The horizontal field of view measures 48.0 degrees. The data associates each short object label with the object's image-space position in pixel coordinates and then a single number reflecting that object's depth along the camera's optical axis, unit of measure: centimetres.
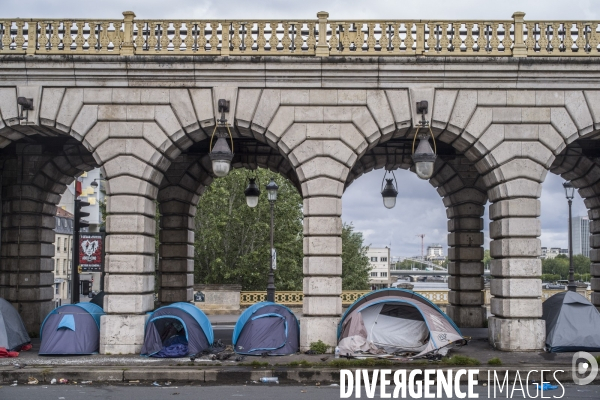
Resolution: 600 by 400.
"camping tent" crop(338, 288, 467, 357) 1497
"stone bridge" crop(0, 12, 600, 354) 1549
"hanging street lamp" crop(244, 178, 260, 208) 1983
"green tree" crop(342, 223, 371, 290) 5072
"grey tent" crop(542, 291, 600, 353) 1538
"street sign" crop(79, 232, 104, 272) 1825
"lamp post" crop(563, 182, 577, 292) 2353
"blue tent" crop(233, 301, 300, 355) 1532
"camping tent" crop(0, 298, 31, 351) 1547
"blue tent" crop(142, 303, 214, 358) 1514
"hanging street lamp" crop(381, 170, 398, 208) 2000
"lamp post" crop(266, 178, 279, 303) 2080
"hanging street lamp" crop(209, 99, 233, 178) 1438
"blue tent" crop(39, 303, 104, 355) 1538
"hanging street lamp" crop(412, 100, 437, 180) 1405
